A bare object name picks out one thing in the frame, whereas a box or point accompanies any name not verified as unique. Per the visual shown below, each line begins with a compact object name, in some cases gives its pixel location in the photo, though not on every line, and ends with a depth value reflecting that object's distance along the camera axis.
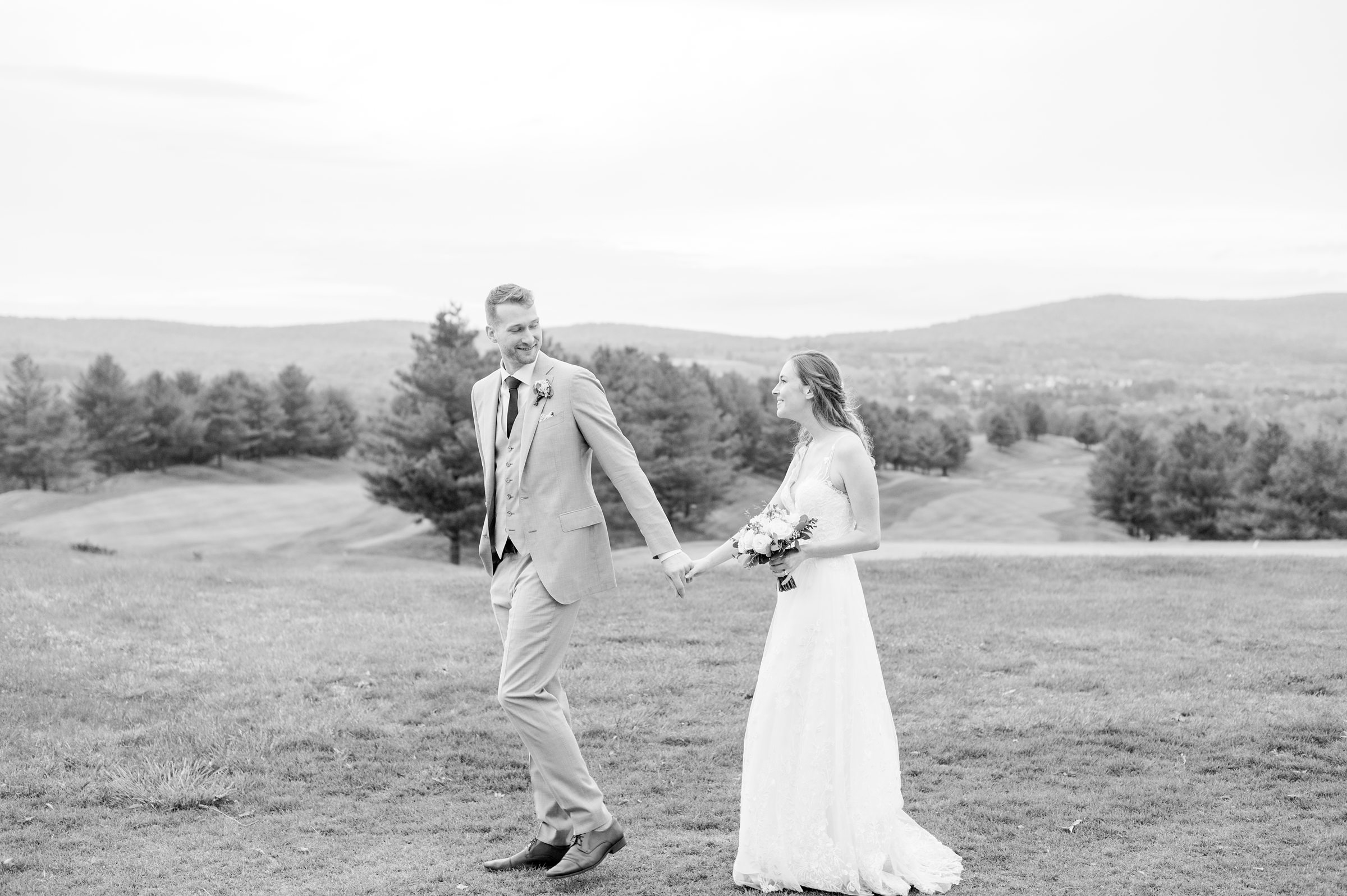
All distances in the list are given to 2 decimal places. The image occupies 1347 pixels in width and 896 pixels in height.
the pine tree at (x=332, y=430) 91.19
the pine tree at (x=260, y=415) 84.88
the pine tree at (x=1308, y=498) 59.72
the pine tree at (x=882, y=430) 96.19
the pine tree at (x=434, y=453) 43.78
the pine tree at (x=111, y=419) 80.06
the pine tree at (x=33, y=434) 74.12
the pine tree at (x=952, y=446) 108.12
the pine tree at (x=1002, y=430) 124.94
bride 5.81
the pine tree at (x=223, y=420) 82.19
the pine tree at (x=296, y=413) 89.12
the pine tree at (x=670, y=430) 52.31
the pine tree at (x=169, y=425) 80.60
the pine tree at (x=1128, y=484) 69.31
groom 5.87
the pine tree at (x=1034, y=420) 138.00
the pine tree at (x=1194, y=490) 65.19
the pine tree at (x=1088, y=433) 132.25
